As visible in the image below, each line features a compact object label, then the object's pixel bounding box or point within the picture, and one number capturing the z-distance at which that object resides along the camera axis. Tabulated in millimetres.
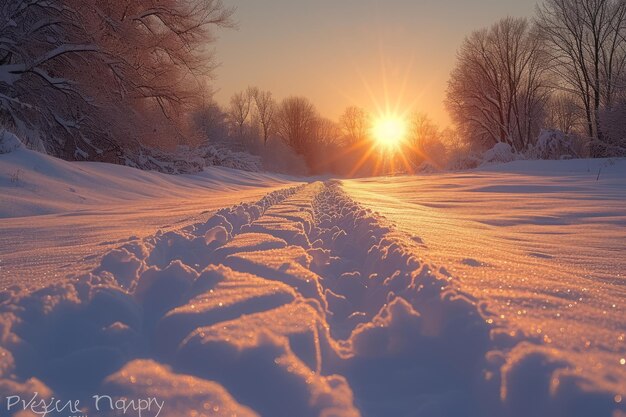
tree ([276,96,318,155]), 51812
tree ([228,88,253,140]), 49562
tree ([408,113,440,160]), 50750
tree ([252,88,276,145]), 52562
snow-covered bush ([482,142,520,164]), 19719
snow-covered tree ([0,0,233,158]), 10391
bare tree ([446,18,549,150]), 26562
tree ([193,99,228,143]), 38991
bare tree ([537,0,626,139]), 20203
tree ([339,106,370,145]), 58250
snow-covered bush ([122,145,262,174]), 13672
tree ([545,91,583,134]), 22242
